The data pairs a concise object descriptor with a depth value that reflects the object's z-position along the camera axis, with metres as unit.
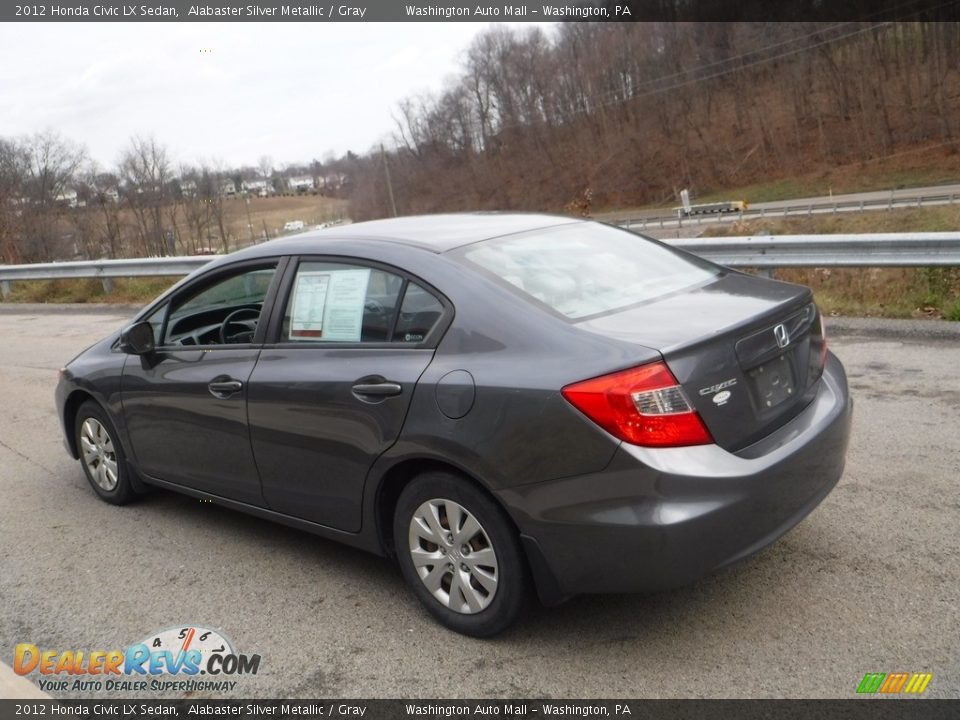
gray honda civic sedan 3.02
